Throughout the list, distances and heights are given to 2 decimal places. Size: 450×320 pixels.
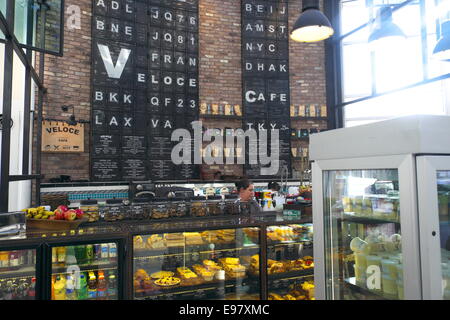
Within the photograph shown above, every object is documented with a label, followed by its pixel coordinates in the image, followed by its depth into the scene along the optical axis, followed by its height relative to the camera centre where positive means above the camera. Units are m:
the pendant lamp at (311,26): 4.17 +1.96
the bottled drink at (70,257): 2.83 -0.66
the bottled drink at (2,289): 2.67 -0.88
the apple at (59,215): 2.89 -0.30
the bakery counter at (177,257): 2.60 -0.72
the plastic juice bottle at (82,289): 2.90 -0.96
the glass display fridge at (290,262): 3.45 -0.92
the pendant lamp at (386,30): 4.23 +1.90
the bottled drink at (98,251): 2.90 -0.63
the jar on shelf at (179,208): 3.41 -0.30
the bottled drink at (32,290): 2.61 -0.87
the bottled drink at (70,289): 2.85 -0.94
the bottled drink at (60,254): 2.78 -0.62
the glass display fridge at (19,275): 2.57 -0.73
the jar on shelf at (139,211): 3.28 -0.31
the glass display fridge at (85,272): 2.80 -0.80
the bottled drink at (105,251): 2.89 -0.62
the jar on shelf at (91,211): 3.17 -0.30
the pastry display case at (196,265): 3.12 -0.87
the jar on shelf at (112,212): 3.22 -0.31
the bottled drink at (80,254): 2.88 -0.65
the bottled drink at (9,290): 2.64 -0.88
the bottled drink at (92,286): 2.91 -0.94
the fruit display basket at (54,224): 2.83 -0.38
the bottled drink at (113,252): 2.88 -0.63
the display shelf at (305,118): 7.38 +1.35
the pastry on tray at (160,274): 3.19 -0.93
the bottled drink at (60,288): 2.79 -0.91
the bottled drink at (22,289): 2.64 -0.87
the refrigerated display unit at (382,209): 1.25 -0.15
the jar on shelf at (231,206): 3.64 -0.31
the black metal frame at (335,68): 7.66 +2.56
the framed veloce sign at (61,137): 5.63 +0.76
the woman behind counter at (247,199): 3.75 -0.26
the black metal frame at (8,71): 3.05 +1.02
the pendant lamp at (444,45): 3.31 +1.33
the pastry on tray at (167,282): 3.14 -0.98
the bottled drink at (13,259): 2.59 -0.61
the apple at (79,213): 3.03 -0.30
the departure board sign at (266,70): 7.19 +2.38
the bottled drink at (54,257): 2.78 -0.65
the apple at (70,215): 2.89 -0.30
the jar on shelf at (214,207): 3.56 -0.31
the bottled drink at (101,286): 2.90 -0.94
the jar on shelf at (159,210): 3.35 -0.31
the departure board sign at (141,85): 6.12 +1.85
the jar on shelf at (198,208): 3.49 -0.31
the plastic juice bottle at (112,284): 2.87 -0.92
